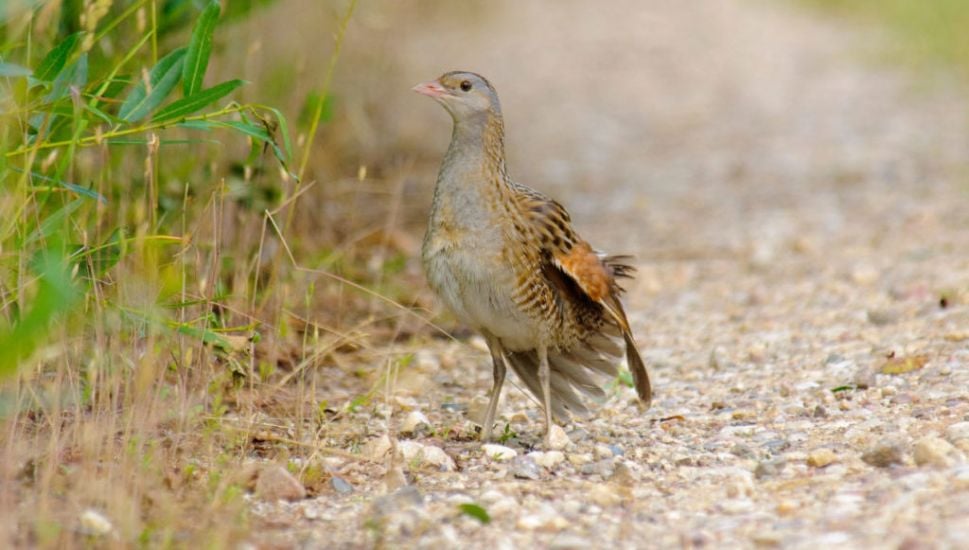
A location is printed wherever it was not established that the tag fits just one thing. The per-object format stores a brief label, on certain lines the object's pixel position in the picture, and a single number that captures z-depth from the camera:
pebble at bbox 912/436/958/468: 7.77
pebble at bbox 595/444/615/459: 8.98
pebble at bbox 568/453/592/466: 8.87
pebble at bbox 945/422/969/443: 8.26
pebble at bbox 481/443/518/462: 8.94
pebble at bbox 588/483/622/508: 7.75
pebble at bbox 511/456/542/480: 8.52
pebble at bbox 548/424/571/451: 9.27
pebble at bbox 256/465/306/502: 7.78
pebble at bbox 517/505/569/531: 7.32
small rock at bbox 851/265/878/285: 14.16
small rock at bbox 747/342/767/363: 11.66
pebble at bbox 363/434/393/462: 8.74
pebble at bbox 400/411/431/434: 9.71
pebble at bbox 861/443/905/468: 7.96
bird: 9.04
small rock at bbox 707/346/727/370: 11.58
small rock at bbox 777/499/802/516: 7.33
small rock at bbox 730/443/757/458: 8.74
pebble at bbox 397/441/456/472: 8.70
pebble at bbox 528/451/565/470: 8.77
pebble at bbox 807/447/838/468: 8.21
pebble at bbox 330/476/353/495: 8.13
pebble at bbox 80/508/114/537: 6.72
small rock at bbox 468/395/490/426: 10.28
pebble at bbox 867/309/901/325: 12.37
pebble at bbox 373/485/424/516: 7.39
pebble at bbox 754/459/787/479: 8.21
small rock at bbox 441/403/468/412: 10.66
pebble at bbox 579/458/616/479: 8.55
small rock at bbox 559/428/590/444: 9.64
